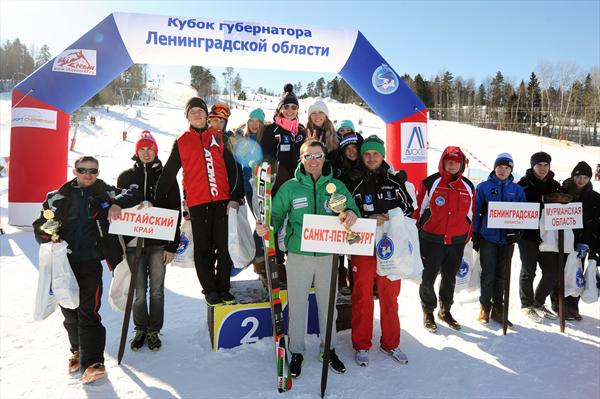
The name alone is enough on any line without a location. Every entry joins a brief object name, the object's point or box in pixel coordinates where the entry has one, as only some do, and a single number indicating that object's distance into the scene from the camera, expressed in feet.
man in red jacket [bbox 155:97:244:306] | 11.51
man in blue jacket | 13.61
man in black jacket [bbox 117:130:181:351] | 11.55
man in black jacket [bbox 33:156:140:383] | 9.82
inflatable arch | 22.26
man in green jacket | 10.39
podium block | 11.45
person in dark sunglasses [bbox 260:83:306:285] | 13.50
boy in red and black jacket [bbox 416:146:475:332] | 12.83
